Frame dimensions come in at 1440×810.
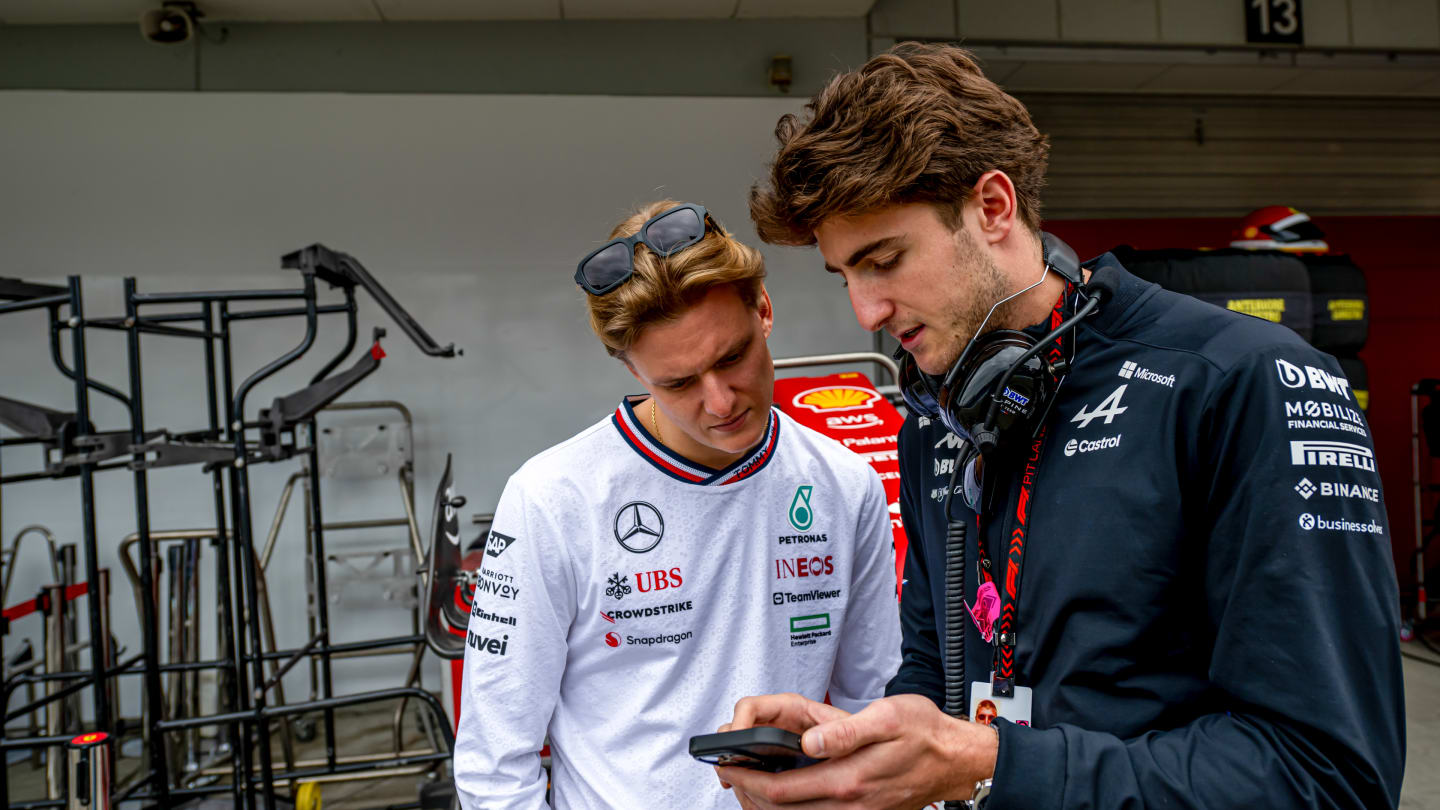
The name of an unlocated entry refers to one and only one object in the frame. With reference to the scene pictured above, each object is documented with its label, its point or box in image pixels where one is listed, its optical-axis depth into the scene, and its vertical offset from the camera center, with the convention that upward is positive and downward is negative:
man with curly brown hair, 0.74 -0.12
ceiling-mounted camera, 4.52 +2.31
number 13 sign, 5.32 +2.30
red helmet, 4.41 +0.81
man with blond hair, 1.25 -0.23
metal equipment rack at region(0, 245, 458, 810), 2.62 -0.01
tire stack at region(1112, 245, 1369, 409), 3.78 +0.46
